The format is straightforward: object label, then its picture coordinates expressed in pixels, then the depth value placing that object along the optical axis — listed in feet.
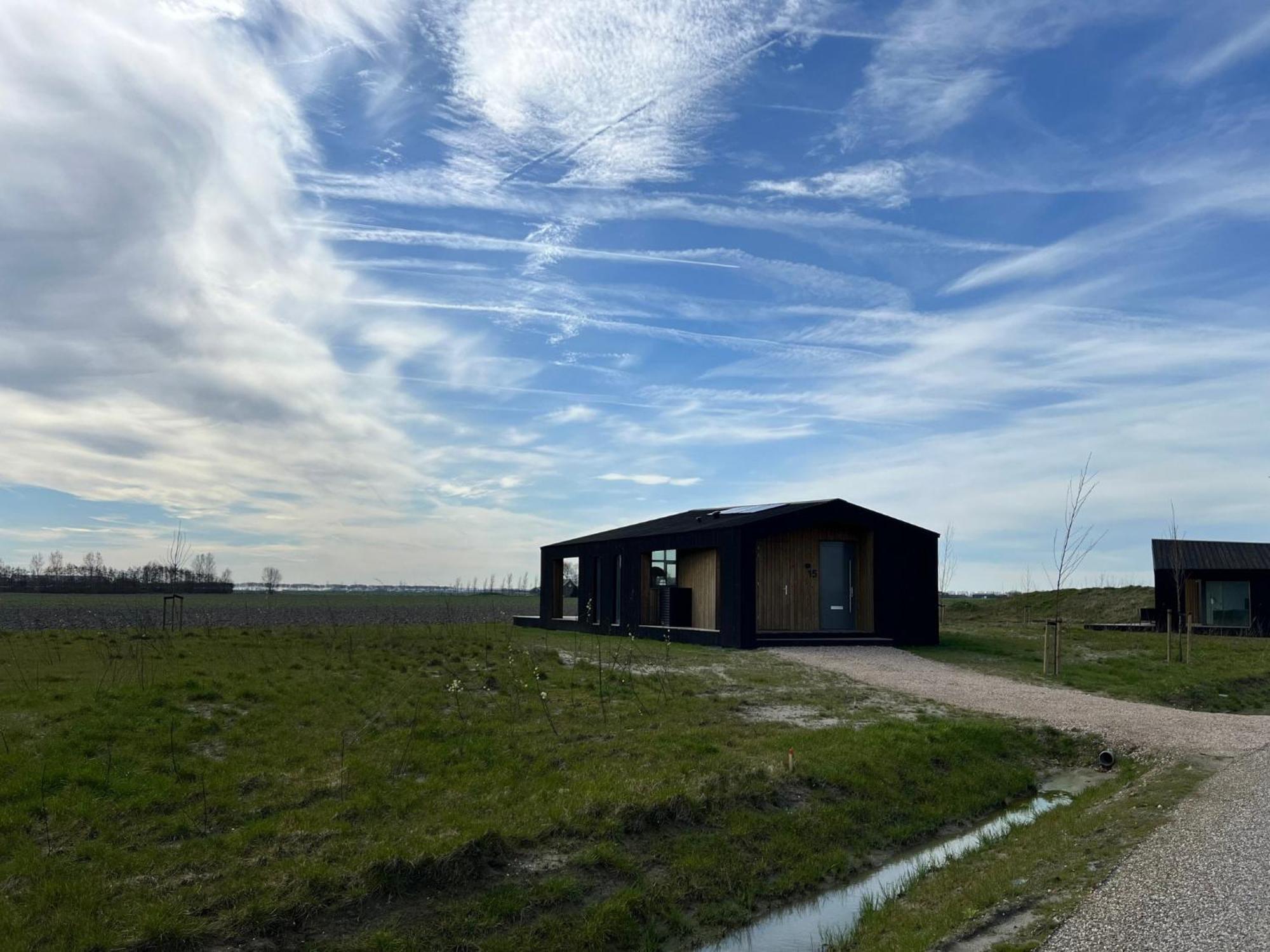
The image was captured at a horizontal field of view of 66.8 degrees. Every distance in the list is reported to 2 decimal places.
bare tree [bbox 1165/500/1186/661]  95.71
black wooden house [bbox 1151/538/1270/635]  99.96
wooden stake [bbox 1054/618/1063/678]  58.59
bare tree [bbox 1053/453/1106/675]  67.21
